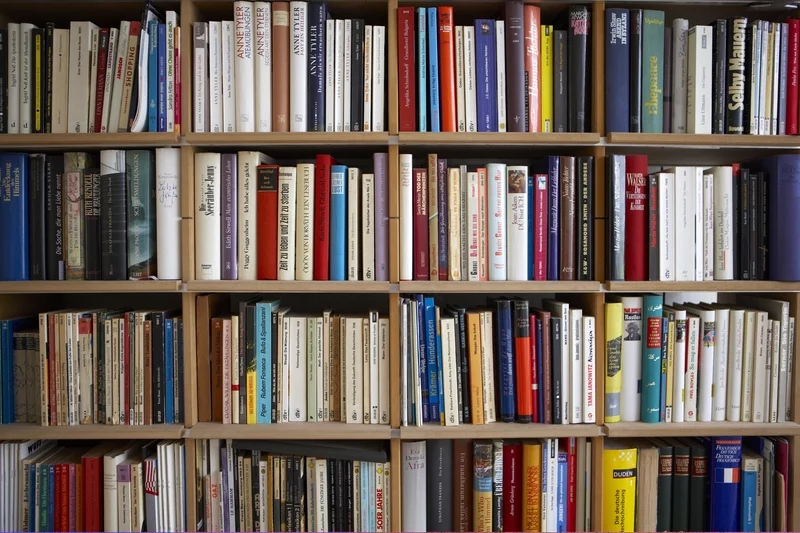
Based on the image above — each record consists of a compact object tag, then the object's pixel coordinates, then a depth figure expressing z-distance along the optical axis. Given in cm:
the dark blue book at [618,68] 149
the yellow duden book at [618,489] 153
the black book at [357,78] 150
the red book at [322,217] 151
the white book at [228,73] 151
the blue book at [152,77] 150
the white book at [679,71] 152
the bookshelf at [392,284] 147
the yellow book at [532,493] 153
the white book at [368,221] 152
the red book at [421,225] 151
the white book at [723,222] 152
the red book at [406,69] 149
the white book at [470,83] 151
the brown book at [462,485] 155
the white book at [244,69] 149
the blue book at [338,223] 151
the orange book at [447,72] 150
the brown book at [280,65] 150
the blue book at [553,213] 151
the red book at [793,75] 151
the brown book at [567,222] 150
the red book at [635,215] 150
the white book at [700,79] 150
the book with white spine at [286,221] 151
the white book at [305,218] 152
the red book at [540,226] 151
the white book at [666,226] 150
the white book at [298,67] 150
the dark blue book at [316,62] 150
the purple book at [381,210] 151
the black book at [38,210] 153
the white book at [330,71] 150
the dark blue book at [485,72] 150
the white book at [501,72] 151
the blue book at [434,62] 150
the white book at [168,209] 150
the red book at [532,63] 150
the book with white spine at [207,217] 151
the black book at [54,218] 153
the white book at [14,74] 151
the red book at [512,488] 155
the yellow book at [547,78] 153
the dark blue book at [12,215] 151
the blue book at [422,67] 150
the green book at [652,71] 150
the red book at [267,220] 151
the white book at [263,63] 150
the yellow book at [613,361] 152
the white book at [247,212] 152
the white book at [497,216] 151
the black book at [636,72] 149
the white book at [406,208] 150
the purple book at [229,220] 152
